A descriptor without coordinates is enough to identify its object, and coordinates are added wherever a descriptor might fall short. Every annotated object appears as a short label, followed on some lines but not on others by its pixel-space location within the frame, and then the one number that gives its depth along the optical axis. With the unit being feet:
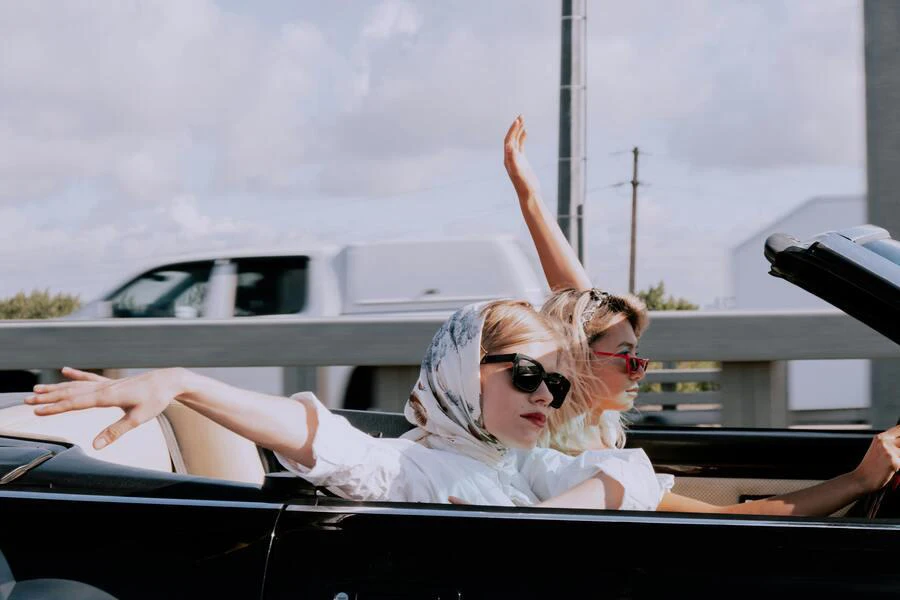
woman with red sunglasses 7.52
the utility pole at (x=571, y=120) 40.09
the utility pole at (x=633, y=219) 145.38
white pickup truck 23.29
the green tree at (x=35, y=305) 107.76
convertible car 5.66
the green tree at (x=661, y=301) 114.52
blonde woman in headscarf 6.37
